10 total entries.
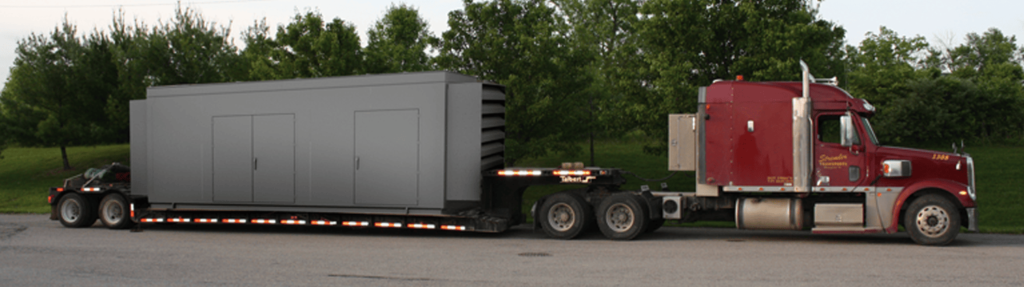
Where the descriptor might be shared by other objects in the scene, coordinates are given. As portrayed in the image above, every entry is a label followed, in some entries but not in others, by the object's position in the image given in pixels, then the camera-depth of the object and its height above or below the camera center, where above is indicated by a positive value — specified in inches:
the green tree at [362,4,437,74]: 850.8 +168.4
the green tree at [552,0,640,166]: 799.1 +214.8
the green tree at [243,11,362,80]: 816.9 +101.8
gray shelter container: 503.5 -1.6
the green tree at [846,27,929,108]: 1358.3 +159.7
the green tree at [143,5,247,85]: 1041.5 +124.1
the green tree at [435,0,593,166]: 764.0 +82.3
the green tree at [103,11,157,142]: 1039.0 +92.7
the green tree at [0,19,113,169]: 1106.7 +72.7
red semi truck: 442.3 -26.6
